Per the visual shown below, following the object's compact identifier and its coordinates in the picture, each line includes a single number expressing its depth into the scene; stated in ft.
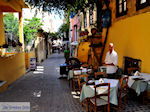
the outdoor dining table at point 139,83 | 17.85
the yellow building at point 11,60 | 29.07
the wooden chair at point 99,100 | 15.06
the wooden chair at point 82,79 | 18.06
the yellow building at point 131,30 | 21.04
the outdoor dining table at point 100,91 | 15.70
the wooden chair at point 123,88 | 16.71
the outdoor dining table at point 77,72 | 25.94
